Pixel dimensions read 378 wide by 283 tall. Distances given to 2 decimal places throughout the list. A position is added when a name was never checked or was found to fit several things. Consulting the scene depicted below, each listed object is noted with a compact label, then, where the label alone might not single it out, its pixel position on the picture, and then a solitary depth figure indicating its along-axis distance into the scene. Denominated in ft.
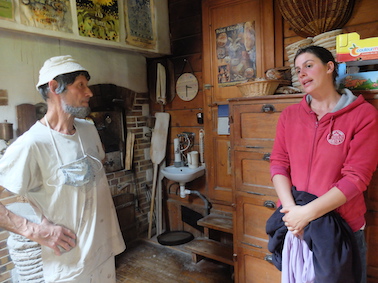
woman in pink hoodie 4.18
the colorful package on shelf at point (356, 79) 5.05
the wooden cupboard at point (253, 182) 6.26
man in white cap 4.22
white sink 9.45
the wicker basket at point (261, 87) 6.17
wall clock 10.09
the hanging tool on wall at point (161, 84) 10.60
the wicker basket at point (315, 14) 6.35
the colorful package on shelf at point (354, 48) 5.02
